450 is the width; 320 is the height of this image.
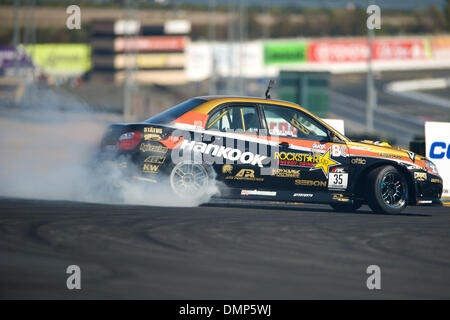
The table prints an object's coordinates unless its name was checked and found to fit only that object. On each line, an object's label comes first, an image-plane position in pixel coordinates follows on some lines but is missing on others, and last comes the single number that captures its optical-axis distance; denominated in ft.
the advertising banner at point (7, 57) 356.79
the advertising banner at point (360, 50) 334.44
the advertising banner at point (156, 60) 396.78
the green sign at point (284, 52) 331.98
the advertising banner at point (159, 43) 396.78
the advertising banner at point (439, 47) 344.69
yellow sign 392.35
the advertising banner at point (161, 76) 398.21
